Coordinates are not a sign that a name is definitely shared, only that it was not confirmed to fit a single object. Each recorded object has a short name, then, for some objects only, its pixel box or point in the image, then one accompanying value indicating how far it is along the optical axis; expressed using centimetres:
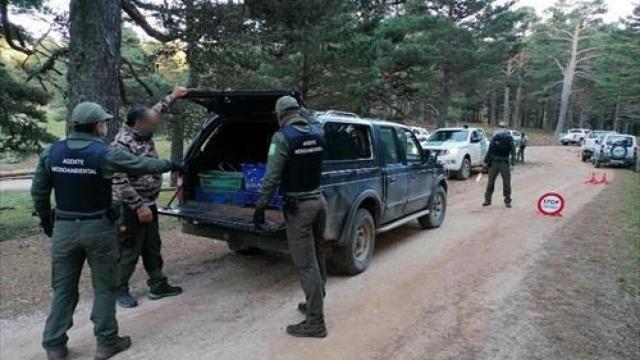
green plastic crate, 627
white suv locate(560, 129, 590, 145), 4723
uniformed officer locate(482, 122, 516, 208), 1162
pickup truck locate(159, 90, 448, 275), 580
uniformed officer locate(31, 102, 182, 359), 400
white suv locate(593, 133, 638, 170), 2364
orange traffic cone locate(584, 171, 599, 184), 1728
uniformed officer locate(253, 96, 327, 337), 454
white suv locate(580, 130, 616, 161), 2777
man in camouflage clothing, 498
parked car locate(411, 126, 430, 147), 2609
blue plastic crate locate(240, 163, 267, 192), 606
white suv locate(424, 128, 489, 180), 1708
